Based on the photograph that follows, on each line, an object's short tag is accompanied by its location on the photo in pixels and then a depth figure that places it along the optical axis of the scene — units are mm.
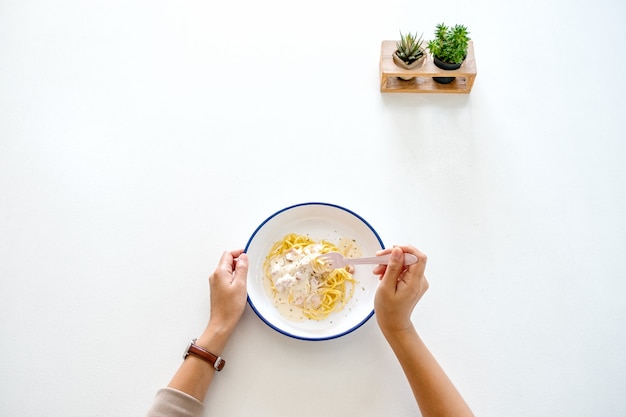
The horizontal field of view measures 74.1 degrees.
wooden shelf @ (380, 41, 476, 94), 1186
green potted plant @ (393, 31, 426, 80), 1161
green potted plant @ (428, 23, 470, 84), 1118
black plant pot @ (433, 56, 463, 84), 1169
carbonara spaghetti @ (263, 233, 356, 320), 1036
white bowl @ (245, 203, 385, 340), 1022
